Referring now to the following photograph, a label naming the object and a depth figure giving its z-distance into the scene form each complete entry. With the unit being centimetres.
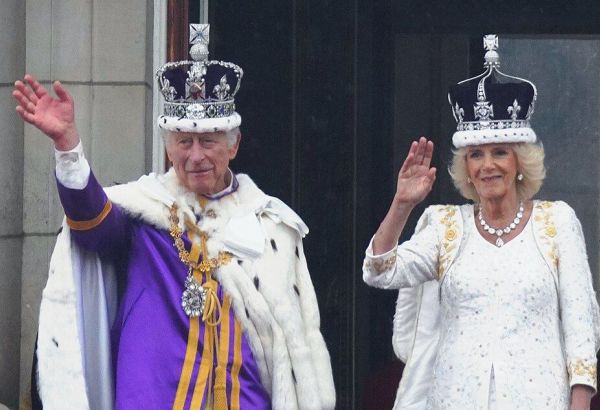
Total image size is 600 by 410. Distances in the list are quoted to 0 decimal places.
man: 1198
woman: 1198
